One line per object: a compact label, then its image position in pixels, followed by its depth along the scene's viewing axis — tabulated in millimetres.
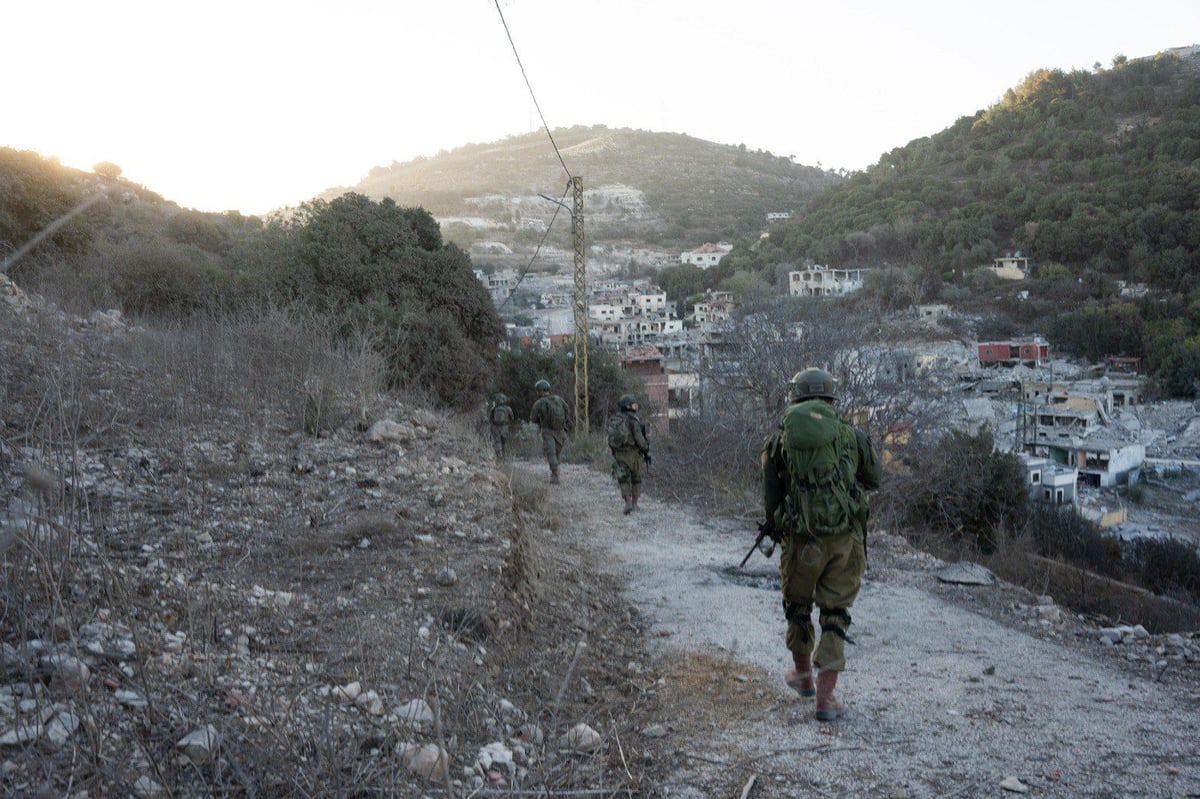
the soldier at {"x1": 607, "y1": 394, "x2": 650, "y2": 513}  10703
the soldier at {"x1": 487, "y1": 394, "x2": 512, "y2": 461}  15852
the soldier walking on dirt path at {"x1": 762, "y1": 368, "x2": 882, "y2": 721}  4191
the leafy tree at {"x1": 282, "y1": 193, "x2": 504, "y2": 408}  18734
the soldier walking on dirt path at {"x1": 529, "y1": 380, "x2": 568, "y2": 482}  13945
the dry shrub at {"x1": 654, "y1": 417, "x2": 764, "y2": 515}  11953
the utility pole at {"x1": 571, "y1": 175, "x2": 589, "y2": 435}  21422
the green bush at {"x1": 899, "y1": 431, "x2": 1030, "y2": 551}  14195
